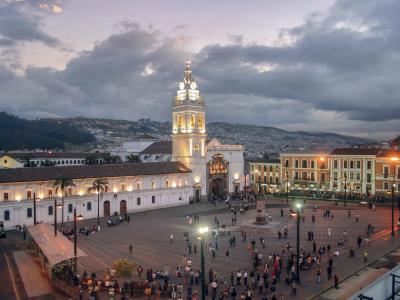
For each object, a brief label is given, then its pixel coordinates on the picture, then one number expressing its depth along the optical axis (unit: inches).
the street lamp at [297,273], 1059.7
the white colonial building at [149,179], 1975.9
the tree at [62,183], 1930.7
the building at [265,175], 3354.1
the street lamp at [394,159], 2607.8
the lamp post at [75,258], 1086.7
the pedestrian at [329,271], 1106.4
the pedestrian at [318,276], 1077.1
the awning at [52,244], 1066.7
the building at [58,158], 4203.2
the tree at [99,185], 2102.6
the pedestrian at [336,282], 970.7
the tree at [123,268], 1036.5
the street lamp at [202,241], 769.2
